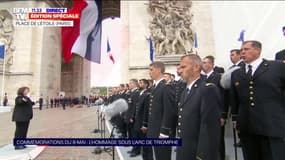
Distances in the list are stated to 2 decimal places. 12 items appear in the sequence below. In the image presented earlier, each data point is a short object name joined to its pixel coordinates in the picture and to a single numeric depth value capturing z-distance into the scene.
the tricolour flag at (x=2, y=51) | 13.09
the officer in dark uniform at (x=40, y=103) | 14.41
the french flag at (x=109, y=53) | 9.35
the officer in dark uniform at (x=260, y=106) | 2.13
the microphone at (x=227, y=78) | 2.60
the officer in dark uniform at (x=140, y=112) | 4.15
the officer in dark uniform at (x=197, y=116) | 1.73
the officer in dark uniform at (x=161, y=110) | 2.59
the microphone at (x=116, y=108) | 3.62
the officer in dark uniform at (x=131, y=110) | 4.87
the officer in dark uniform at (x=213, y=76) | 3.44
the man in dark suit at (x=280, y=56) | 2.04
